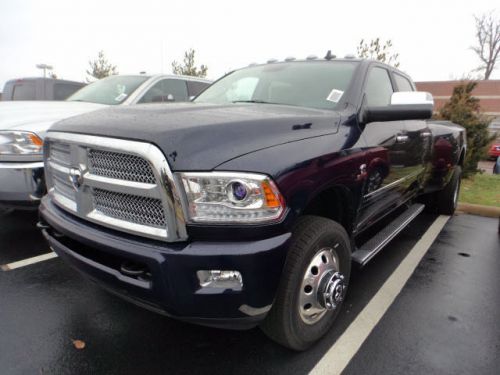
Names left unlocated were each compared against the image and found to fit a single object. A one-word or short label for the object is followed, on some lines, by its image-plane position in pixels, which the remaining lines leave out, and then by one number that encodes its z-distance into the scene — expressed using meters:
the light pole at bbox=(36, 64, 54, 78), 13.39
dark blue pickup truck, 1.69
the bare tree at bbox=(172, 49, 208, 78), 16.44
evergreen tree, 8.36
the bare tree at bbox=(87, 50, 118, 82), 20.47
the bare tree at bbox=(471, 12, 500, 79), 38.97
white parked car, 3.39
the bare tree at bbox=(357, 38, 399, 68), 11.92
